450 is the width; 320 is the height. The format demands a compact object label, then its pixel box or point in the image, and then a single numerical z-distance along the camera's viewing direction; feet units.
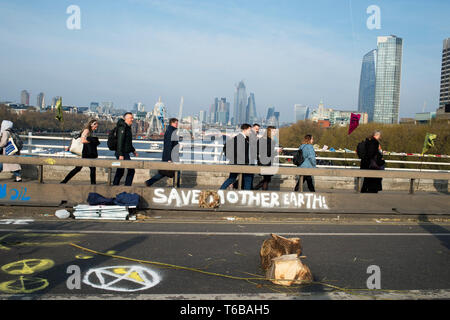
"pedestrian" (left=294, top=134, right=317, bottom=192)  37.27
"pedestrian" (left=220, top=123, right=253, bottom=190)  34.91
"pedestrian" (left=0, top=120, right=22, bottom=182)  36.58
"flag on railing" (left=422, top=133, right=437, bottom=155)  50.34
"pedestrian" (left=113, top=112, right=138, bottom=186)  33.99
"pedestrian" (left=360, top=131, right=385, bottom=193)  38.01
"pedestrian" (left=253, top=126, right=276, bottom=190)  37.27
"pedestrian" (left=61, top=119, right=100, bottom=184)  36.14
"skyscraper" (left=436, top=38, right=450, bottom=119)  271.84
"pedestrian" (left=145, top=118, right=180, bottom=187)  36.55
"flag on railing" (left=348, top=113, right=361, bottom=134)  54.39
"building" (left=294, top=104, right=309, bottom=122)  613.93
